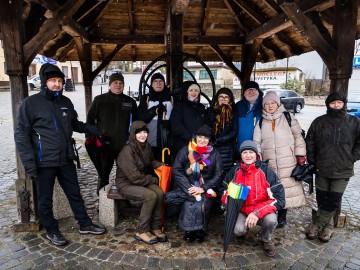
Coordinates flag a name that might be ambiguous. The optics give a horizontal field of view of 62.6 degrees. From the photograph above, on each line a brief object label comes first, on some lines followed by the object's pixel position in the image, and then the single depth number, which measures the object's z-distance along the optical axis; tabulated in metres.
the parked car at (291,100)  19.52
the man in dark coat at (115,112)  4.21
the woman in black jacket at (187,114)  3.98
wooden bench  3.90
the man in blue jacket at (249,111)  3.91
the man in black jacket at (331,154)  3.46
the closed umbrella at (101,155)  4.09
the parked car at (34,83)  29.00
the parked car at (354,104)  13.12
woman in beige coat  3.62
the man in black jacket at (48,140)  3.19
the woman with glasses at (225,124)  3.90
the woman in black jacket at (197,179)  3.48
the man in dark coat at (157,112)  4.17
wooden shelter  3.56
